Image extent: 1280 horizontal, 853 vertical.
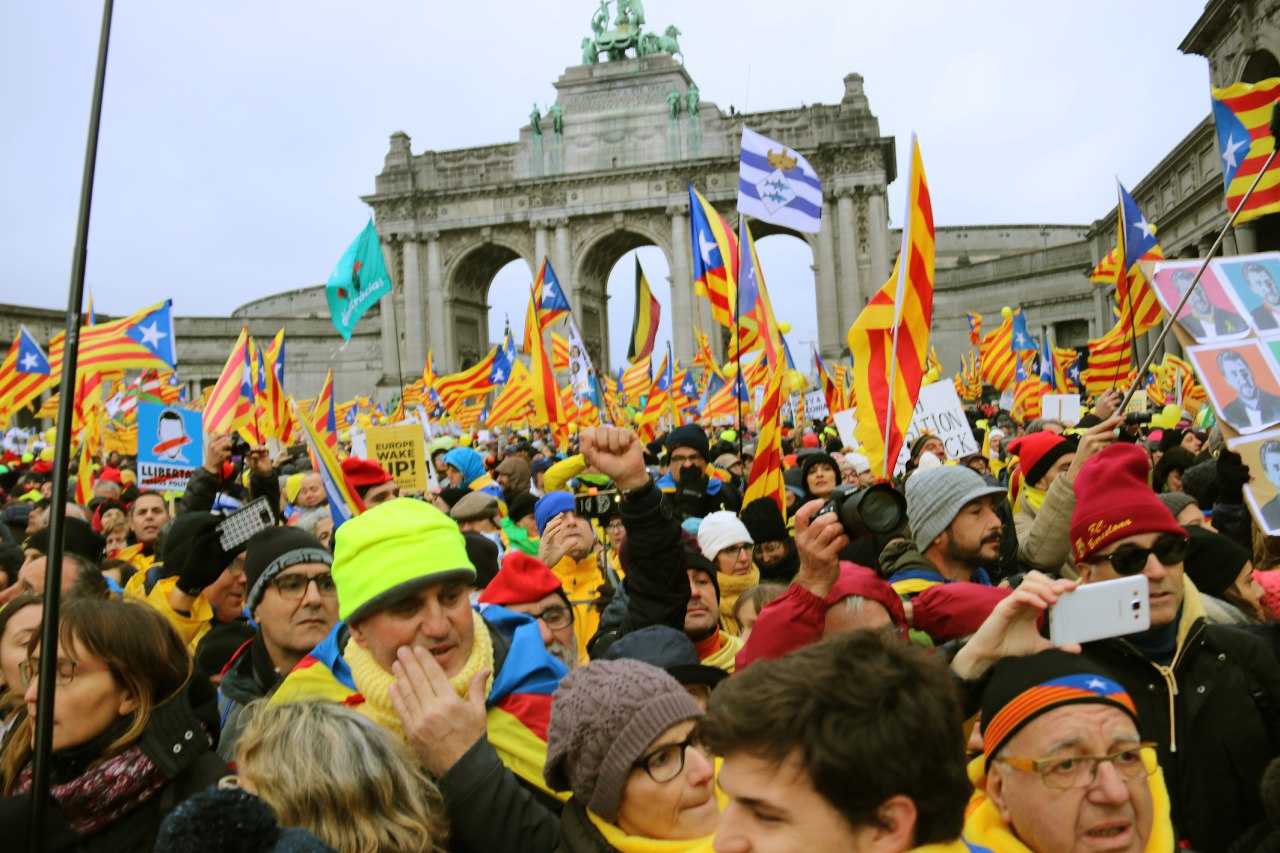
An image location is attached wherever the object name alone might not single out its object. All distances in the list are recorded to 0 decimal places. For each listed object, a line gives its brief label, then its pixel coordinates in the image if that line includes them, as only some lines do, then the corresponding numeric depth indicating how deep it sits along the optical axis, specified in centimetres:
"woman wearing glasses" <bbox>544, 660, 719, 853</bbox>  262
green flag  1546
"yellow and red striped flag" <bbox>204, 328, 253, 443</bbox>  1166
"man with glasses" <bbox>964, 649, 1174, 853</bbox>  235
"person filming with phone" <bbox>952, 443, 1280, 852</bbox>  321
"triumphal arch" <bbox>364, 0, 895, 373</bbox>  5303
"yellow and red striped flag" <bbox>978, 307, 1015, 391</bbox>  2322
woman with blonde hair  251
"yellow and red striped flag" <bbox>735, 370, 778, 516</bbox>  736
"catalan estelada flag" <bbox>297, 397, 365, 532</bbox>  555
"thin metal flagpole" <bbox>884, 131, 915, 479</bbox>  557
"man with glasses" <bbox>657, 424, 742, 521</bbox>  884
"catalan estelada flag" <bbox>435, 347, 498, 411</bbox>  2442
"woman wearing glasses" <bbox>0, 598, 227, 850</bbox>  279
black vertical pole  238
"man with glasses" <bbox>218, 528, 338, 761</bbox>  412
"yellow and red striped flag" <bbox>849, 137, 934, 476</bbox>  566
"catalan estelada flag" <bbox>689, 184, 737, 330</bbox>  1223
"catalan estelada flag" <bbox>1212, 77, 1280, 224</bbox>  805
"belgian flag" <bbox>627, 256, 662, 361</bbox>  2286
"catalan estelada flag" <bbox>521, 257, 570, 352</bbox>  1811
